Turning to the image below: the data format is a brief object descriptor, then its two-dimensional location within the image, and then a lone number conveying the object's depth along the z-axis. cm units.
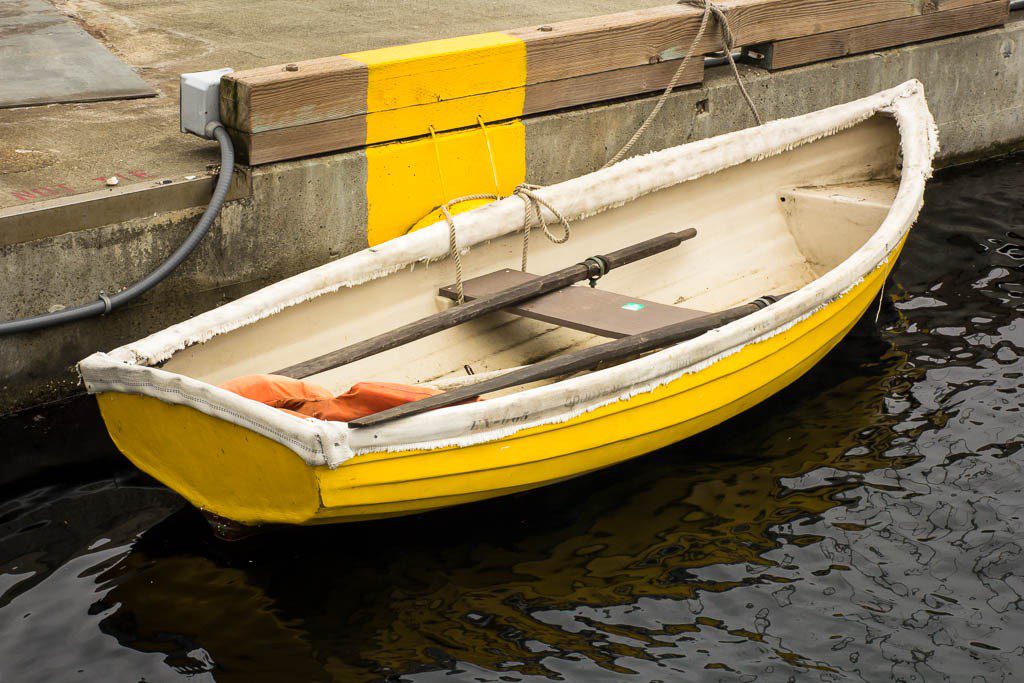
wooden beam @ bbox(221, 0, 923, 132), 530
